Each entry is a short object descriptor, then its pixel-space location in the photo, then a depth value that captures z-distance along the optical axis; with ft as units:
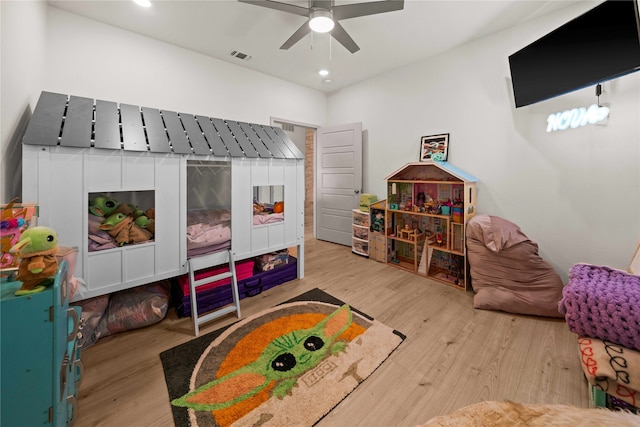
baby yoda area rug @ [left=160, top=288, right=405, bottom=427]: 4.42
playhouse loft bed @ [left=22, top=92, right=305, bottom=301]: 5.48
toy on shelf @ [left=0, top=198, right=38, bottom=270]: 3.35
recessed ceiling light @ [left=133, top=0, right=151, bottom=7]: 7.57
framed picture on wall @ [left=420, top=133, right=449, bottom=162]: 10.83
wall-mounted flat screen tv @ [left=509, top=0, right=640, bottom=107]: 5.28
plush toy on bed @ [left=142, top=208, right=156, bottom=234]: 6.84
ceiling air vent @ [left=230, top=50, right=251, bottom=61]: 10.86
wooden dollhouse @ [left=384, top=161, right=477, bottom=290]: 9.61
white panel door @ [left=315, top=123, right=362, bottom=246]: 13.97
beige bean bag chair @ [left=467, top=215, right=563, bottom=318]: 7.35
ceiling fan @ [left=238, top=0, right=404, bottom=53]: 6.69
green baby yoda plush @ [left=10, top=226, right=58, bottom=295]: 3.01
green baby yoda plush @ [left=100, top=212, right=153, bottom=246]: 6.25
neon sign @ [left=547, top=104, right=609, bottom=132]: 7.36
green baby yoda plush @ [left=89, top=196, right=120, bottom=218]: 6.24
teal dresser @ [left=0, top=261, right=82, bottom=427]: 2.76
